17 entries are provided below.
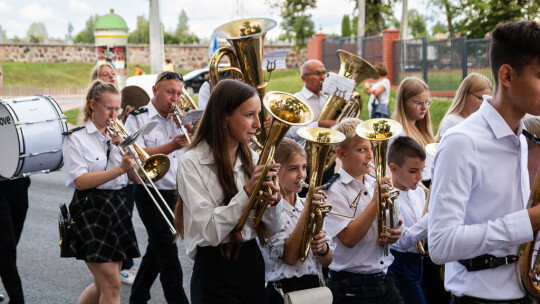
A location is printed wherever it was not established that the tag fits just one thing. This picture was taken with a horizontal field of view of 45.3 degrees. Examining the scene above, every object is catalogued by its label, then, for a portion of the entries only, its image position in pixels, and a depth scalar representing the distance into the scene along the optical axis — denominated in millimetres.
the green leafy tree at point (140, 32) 58812
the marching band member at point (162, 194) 4977
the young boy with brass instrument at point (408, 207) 3982
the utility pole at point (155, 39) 17484
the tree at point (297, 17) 29312
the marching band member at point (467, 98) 5125
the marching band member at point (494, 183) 2227
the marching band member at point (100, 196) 4211
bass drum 5406
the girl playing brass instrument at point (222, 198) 2937
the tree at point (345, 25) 41672
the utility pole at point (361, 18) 25009
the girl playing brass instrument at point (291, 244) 3367
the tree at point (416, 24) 43616
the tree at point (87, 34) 62450
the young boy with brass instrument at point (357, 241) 3619
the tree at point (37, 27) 74106
